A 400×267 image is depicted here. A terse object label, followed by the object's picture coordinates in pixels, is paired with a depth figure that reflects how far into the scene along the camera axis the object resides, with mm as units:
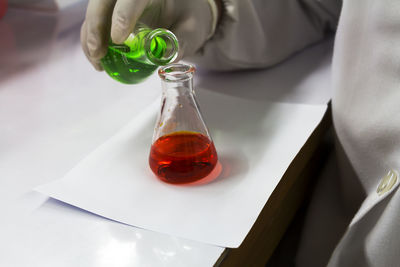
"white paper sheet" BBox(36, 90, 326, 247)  496
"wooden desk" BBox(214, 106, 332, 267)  494
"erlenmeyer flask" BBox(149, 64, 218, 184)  551
